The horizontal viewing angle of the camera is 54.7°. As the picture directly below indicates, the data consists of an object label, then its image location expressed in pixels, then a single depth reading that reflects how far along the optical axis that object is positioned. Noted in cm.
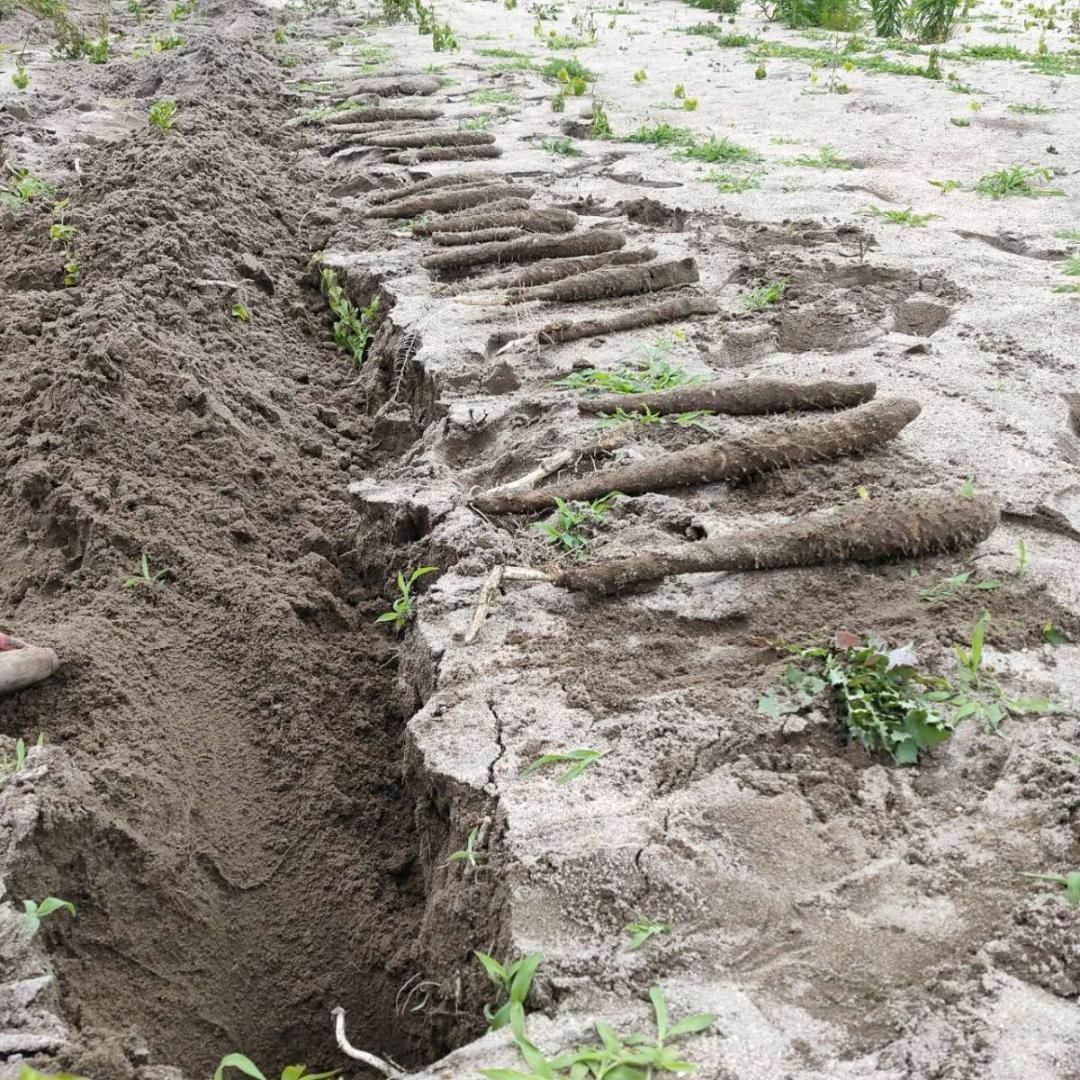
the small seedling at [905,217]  490
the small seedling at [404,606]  284
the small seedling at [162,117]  585
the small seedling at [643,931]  171
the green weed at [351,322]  445
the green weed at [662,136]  654
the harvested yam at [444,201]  541
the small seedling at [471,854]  198
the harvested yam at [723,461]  296
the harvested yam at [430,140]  654
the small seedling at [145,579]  295
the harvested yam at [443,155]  632
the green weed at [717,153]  607
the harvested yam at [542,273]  449
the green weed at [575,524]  281
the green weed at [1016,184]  538
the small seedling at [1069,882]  165
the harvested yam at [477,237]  493
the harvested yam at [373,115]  719
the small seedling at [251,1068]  160
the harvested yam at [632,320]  395
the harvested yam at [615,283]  430
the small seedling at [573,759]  208
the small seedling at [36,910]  181
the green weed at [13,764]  209
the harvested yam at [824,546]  255
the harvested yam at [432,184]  566
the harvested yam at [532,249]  472
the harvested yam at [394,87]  798
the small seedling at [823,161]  590
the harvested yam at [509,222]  505
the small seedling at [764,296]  411
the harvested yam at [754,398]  329
